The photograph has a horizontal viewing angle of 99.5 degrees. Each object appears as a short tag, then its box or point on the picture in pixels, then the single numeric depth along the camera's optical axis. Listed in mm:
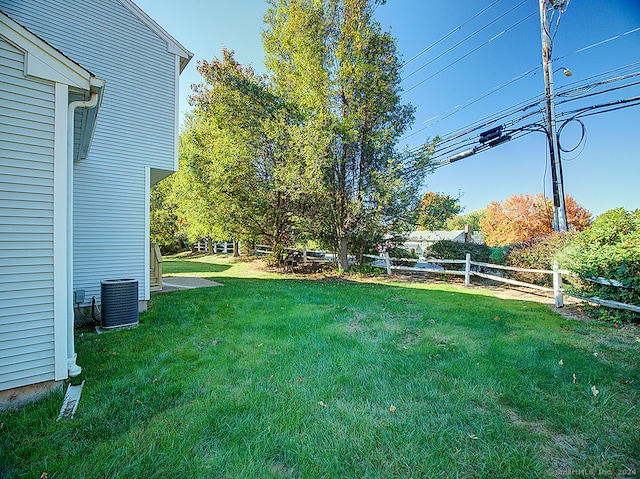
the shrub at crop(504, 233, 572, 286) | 7773
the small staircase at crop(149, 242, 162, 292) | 7567
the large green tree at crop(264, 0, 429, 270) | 9719
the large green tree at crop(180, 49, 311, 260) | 10359
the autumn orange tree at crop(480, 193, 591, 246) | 18219
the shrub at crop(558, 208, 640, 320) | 4762
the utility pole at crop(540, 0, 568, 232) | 9930
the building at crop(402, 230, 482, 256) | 11900
